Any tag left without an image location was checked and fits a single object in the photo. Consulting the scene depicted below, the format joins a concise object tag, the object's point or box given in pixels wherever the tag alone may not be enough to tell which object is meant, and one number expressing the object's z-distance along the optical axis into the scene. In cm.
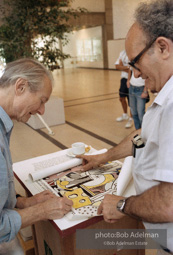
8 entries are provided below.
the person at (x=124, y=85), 417
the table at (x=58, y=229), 103
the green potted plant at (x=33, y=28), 472
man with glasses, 78
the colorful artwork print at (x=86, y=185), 112
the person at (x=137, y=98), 359
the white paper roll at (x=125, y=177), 117
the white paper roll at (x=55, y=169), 134
